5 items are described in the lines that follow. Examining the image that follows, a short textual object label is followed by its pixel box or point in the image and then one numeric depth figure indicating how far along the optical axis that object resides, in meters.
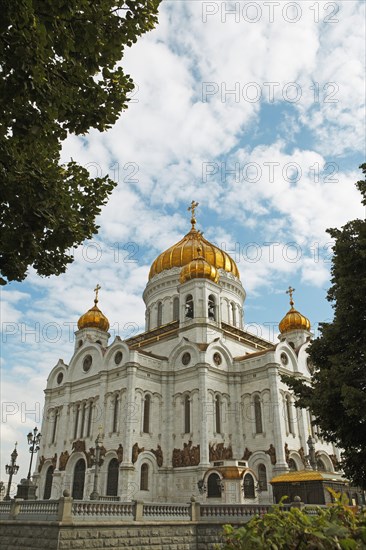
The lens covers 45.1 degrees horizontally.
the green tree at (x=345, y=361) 12.22
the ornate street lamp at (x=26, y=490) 22.81
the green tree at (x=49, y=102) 6.39
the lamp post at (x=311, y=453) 26.55
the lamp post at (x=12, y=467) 26.11
